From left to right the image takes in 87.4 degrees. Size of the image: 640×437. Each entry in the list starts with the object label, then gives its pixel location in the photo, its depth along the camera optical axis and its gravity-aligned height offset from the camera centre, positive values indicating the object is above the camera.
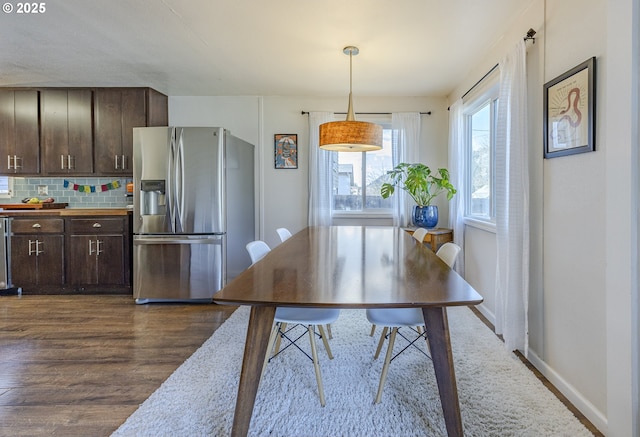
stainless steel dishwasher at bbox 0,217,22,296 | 3.68 -0.45
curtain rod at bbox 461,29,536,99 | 2.15 +1.17
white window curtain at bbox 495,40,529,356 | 2.15 -0.01
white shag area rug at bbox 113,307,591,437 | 1.55 -0.99
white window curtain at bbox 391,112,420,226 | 4.27 +0.86
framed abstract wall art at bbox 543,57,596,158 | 1.62 +0.52
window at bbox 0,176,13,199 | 4.27 +0.31
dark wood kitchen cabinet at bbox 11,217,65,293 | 3.71 -0.41
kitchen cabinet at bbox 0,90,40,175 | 3.96 +0.94
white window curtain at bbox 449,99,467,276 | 3.74 +0.45
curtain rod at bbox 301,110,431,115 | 4.38 +1.28
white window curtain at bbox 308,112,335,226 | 4.29 +0.33
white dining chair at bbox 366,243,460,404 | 1.71 -0.57
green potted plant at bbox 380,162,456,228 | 3.81 +0.27
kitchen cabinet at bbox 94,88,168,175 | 3.96 +1.05
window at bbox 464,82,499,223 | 3.10 +0.58
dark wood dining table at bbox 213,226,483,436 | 1.11 -0.29
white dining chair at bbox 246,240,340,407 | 1.72 -0.56
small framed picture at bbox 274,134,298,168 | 4.44 +0.82
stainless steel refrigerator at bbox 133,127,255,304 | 3.39 -0.01
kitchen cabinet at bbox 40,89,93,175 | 3.96 +0.96
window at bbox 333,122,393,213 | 4.47 +0.41
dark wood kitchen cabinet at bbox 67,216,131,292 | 3.70 -0.39
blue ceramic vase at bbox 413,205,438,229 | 3.94 -0.07
